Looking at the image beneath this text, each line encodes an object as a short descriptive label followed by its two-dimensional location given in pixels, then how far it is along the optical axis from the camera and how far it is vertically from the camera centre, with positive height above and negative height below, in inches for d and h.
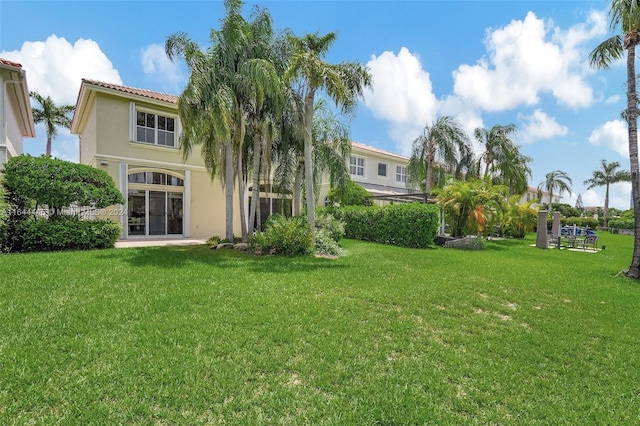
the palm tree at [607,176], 2060.8 +262.0
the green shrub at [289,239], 482.6 -38.6
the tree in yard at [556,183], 1964.8 +209.2
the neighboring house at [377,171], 1124.1 +169.7
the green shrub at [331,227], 620.8 -26.0
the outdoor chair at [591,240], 683.3 -58.0
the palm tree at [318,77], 446.3 +203.9
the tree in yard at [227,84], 458.6 +197.0
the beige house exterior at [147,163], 631.2 +110.7
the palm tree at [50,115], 1280.4 +414.3
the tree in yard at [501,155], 1041.5 +203.8
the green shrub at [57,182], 421.7 +44.1
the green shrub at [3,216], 386.3 -3.5
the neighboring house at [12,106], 488.4 +214.2
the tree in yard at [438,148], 851.4 +186.1
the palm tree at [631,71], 388.2 +187.8
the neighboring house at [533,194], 2080.5 +154.5
